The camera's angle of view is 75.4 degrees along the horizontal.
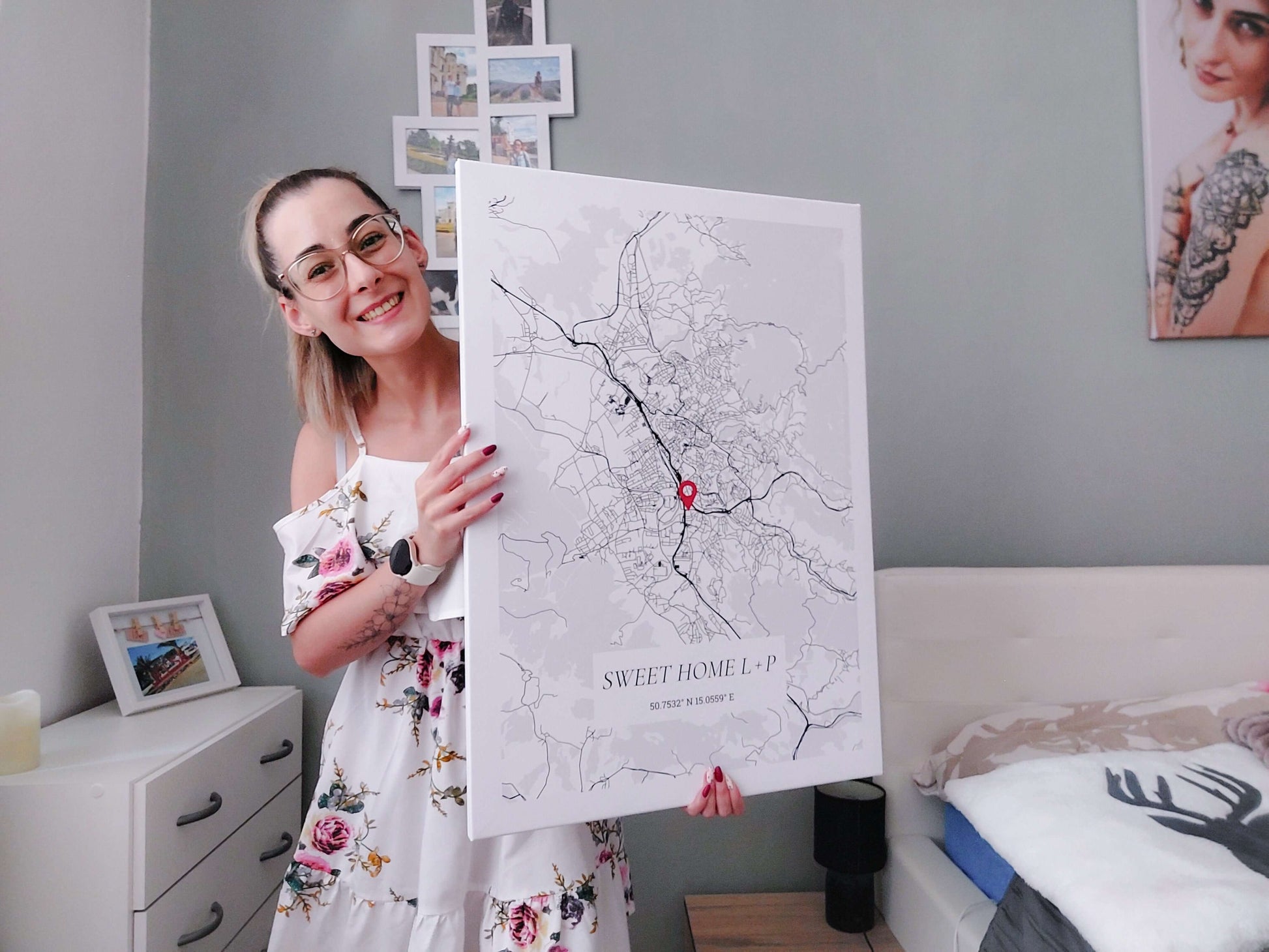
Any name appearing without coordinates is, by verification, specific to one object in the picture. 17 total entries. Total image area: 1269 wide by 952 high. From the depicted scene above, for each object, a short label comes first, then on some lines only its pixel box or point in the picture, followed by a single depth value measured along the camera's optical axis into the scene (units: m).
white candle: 1.18
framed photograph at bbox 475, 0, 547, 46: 1.75
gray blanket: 1.04
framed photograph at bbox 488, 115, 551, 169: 1.75
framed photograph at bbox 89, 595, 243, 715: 1.51
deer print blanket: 0.95
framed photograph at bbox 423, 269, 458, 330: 1.72
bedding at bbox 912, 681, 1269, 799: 1.40
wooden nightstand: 1.52
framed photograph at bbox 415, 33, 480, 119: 1.74
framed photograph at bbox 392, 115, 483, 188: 1.73
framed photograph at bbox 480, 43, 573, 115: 1.75
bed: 1.60
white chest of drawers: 1.15
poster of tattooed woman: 1.79
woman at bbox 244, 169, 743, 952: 1.02
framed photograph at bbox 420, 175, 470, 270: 1.73
